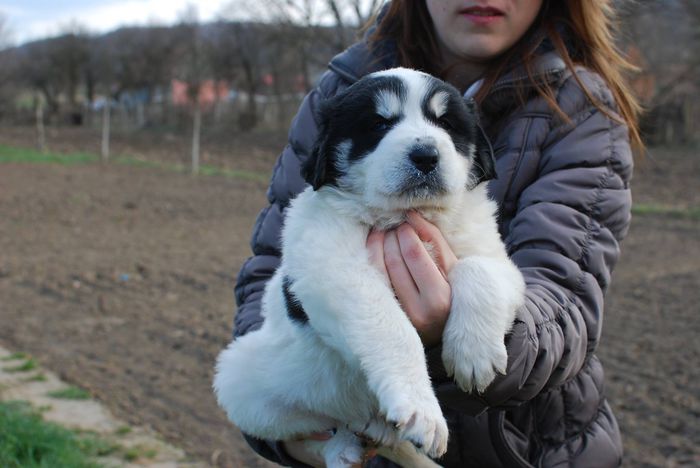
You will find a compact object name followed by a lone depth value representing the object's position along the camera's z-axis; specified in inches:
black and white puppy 73.0
